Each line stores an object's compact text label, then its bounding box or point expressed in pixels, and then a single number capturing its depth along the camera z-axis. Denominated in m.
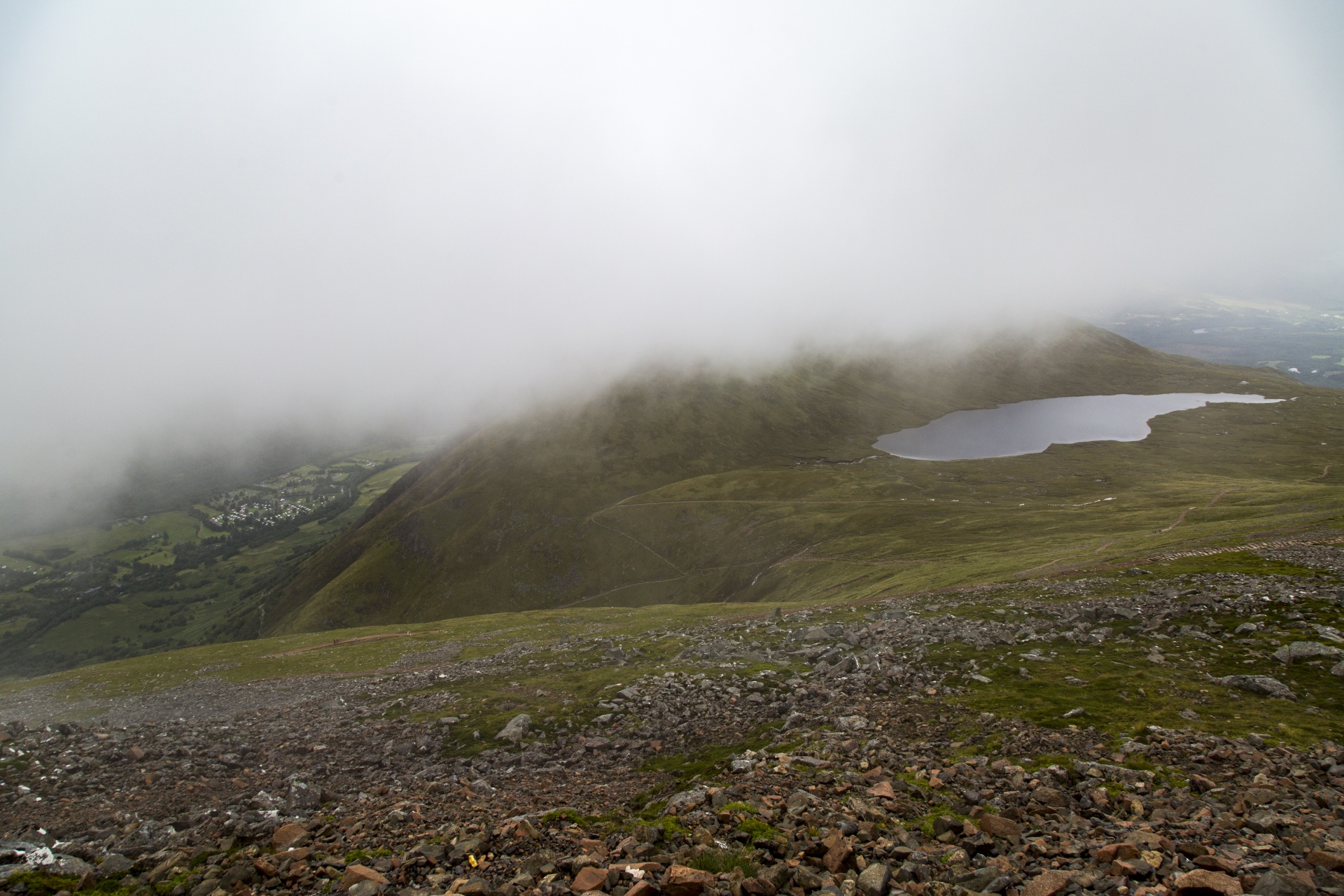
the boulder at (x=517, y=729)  26.81
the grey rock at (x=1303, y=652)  22.27
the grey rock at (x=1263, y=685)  20.22
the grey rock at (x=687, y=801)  15.61
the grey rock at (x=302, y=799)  19.06
